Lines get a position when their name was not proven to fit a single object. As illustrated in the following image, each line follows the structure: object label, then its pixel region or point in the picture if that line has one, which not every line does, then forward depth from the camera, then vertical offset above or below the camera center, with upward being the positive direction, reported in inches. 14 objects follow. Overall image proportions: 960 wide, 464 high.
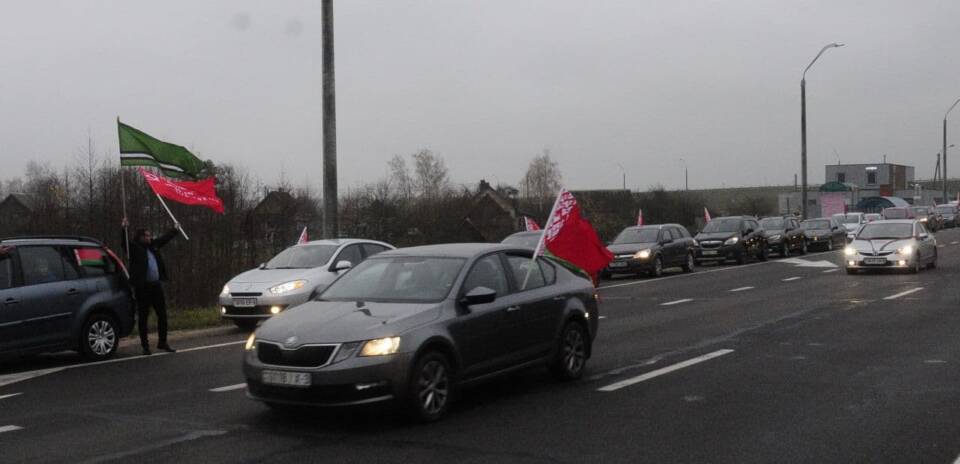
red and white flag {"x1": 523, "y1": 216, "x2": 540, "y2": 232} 1191.1 -24.2
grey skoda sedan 294.0 -40.7
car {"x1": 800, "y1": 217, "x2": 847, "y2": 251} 1633.9 -58.9
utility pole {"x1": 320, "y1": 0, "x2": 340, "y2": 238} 729.0 +65.1
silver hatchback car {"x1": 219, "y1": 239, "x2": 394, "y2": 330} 601.3 -44.1
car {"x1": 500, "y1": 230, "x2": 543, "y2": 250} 996.6 -34.9
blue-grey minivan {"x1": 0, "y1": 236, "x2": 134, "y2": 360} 441.4 -39.4
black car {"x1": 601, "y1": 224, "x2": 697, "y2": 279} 1110.0 -55.2
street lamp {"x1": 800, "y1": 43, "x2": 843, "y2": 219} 1734.6 +126.3
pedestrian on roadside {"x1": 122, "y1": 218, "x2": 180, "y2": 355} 497.7 -33.3
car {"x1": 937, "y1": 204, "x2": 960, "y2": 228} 2930.6 -54.9
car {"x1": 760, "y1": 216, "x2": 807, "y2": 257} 1482.5 -54.6
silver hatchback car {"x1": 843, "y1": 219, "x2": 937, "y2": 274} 1016.9 -53.0
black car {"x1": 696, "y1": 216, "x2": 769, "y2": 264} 1326.3 -54.6
